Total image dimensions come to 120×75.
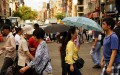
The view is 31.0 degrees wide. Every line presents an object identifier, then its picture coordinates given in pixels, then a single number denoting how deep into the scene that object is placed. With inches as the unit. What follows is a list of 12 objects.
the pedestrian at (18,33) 233.9
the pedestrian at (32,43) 179.4
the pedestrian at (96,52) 311.2
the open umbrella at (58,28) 263.6
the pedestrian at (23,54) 168.8
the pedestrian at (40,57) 150.6
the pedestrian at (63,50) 201.0
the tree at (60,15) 3203.9
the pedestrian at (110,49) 140.8
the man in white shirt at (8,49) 197.0
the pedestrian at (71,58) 175.5
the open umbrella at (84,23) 250.2
